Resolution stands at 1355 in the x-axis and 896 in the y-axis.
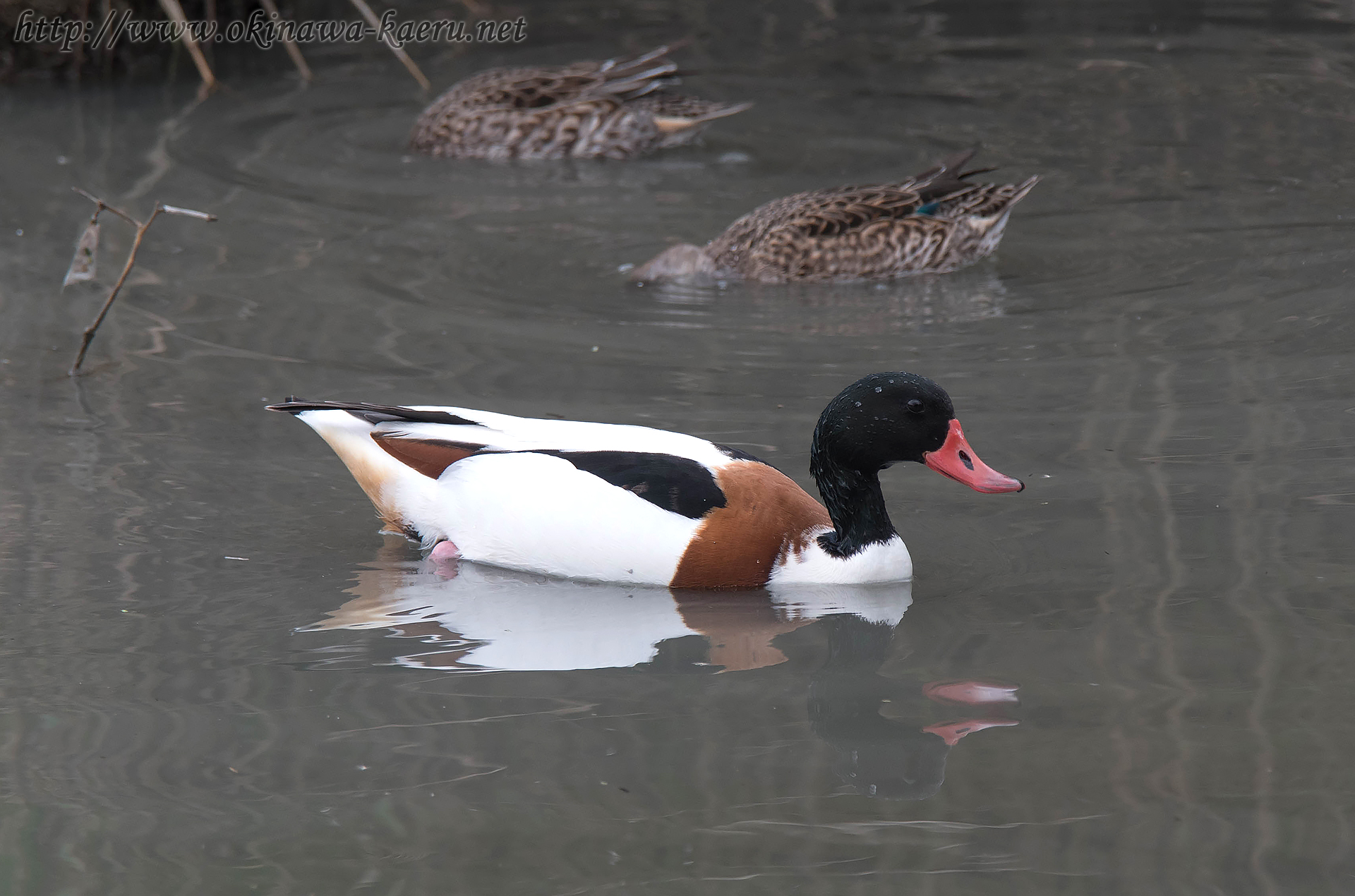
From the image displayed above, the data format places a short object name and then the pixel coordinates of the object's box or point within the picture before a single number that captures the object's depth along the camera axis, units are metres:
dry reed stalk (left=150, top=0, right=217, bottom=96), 10.96
